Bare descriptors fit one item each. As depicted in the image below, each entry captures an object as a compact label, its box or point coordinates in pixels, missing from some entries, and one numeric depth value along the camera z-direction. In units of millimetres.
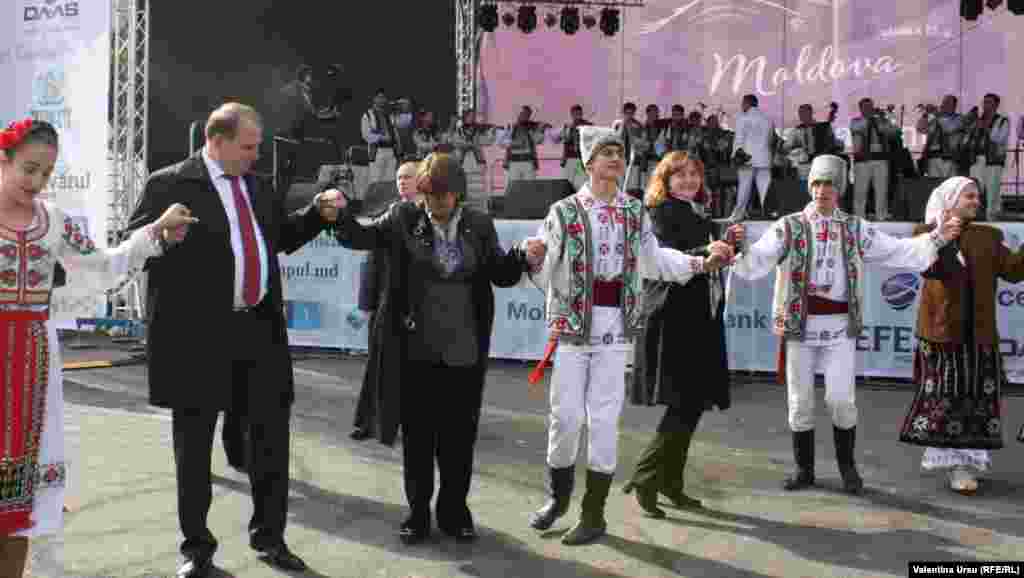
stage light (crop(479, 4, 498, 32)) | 18719
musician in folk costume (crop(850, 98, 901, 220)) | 15078
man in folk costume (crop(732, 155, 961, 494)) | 5816
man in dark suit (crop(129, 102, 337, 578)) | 4262
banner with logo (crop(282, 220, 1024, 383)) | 10227
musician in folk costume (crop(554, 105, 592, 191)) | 17516
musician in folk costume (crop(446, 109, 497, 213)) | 17375
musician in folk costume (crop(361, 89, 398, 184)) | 17266
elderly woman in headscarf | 5992
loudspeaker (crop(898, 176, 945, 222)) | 14008
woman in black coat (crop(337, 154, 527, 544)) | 4738
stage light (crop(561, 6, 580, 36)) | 19016
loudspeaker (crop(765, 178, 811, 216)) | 14656
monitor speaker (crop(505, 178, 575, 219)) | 14453
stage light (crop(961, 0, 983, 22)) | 15922
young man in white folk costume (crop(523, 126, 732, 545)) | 4812
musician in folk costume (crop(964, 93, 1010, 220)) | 14938
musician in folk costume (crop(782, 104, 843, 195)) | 15609
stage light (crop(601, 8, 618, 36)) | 18891
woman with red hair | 5461
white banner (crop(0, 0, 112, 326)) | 10242
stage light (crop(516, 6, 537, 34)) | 18938
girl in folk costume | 3463
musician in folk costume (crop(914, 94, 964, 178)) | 15000
